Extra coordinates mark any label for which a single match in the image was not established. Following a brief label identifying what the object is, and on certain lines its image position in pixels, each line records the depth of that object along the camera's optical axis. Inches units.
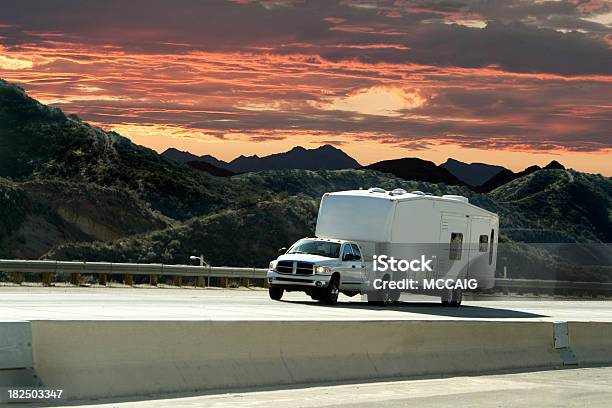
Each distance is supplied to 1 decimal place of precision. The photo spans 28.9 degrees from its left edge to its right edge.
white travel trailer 1259.2
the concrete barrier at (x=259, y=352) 486.3
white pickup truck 1227.2
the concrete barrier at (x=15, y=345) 464.2
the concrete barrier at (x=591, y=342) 785.6
